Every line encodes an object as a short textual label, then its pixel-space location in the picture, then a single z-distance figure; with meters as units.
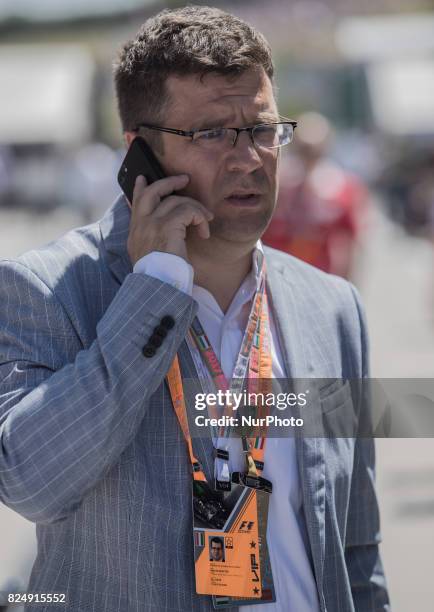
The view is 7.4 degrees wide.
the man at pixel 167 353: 3.65
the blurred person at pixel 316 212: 7.80
